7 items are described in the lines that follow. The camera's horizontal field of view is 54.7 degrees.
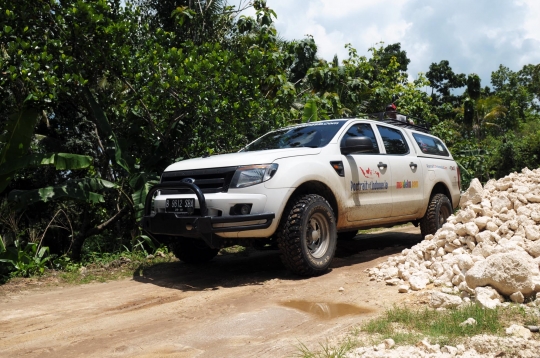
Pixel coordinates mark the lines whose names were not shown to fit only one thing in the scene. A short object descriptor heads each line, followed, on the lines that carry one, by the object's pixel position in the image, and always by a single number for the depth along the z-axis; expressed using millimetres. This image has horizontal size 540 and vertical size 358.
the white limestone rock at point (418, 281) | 5075
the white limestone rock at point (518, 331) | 3416
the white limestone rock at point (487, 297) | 4102
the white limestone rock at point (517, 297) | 4297
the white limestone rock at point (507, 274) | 4344
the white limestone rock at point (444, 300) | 4216
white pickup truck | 5332
